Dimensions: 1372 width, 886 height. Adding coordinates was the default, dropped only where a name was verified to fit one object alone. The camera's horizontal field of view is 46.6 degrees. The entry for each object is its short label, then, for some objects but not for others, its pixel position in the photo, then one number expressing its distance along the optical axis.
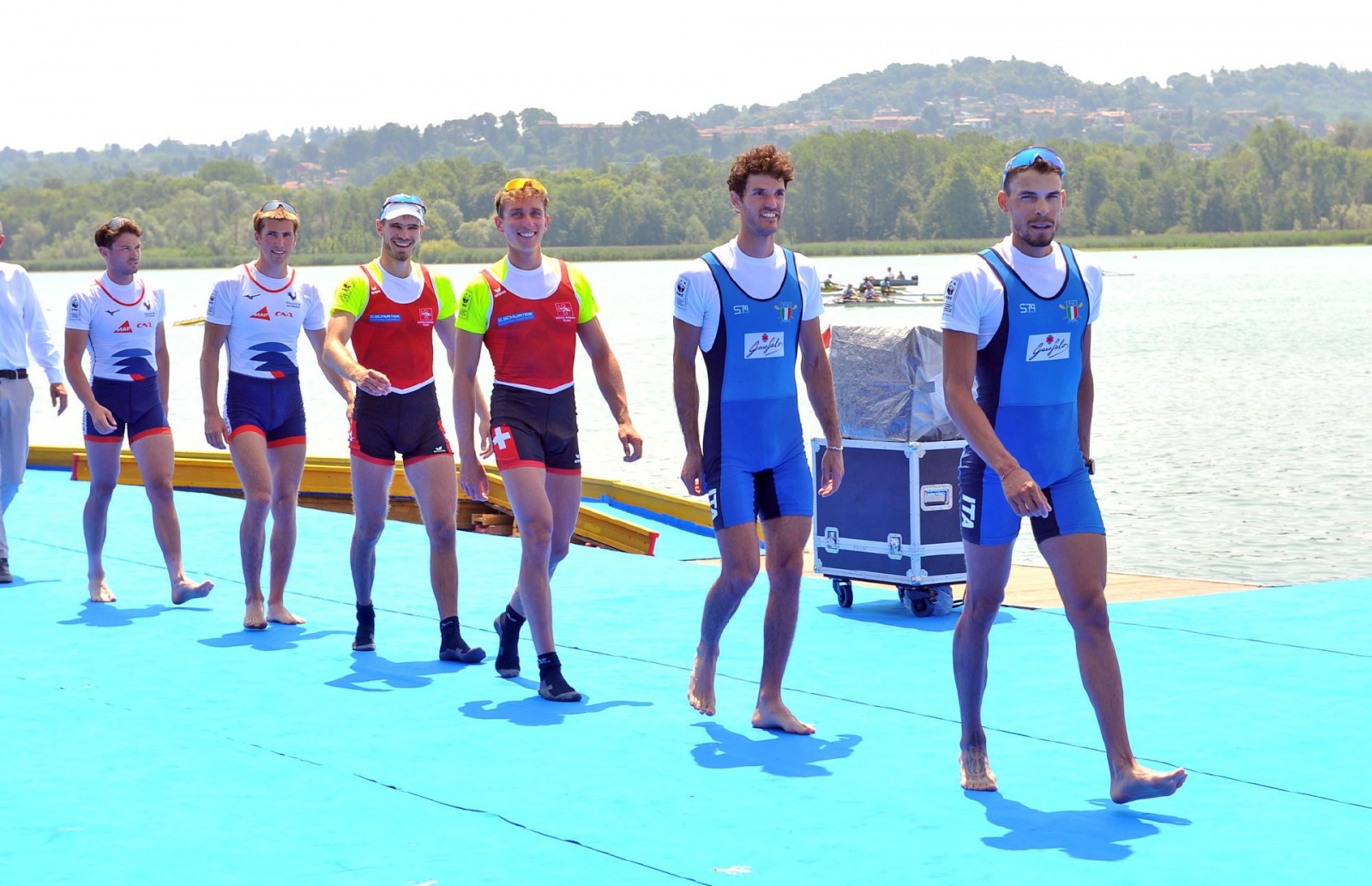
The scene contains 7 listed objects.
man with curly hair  6.27
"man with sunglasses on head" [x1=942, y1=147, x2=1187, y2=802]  5.20
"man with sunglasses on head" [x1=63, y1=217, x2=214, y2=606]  9.16
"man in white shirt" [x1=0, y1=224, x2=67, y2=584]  9.77
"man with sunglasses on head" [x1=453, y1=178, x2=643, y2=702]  6.83
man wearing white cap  7.61
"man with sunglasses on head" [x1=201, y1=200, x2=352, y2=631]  8.34
